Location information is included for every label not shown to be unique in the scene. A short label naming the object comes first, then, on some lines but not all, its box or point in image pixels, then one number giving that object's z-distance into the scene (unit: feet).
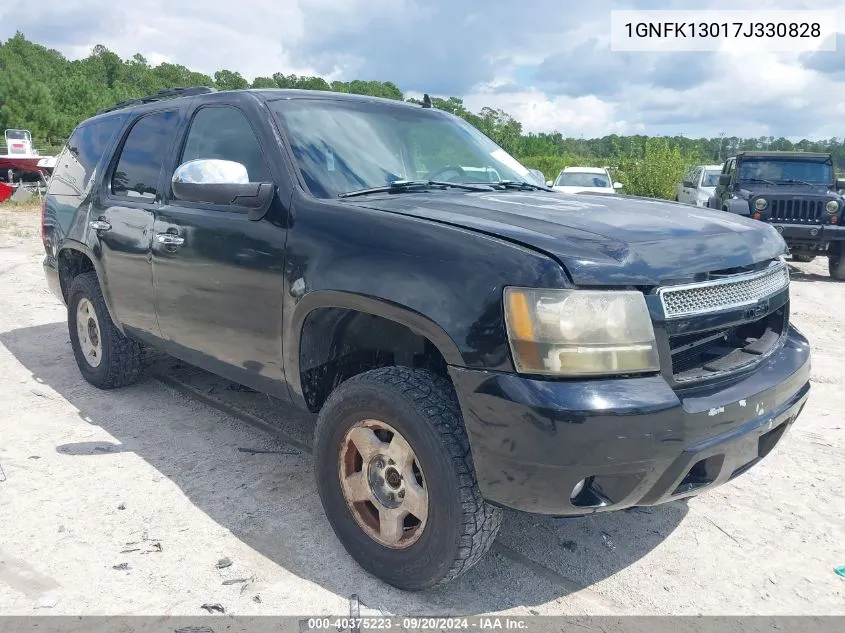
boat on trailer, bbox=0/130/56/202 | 89.66
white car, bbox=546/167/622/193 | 59.62
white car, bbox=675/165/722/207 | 48.57
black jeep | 34.12
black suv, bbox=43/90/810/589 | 6.99
